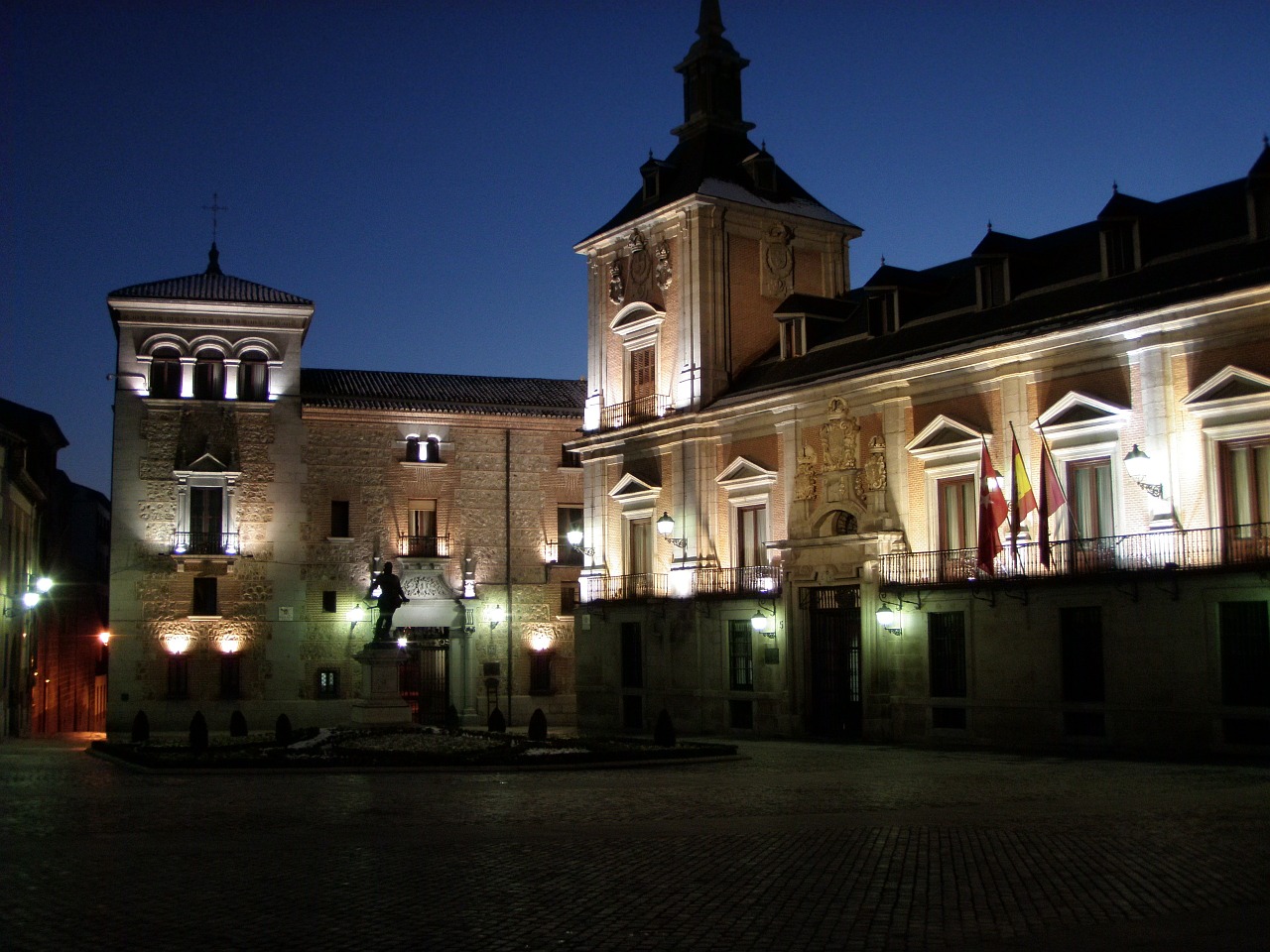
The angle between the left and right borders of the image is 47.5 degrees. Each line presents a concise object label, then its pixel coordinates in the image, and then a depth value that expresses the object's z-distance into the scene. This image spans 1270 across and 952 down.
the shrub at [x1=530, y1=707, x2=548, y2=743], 31.02
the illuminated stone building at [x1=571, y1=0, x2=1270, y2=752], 28.30
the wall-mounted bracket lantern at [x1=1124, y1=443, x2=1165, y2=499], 28.61
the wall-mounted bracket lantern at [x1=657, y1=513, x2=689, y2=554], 40.50
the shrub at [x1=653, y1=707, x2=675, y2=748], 29.20
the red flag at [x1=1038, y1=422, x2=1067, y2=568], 30.12
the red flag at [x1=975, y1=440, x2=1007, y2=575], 30.94
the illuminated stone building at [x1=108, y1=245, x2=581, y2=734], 48.59
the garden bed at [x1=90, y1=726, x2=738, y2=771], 25.30
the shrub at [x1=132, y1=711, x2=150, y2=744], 33.38
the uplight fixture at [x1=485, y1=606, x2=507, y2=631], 51.75
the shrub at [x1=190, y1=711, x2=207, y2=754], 30.05
